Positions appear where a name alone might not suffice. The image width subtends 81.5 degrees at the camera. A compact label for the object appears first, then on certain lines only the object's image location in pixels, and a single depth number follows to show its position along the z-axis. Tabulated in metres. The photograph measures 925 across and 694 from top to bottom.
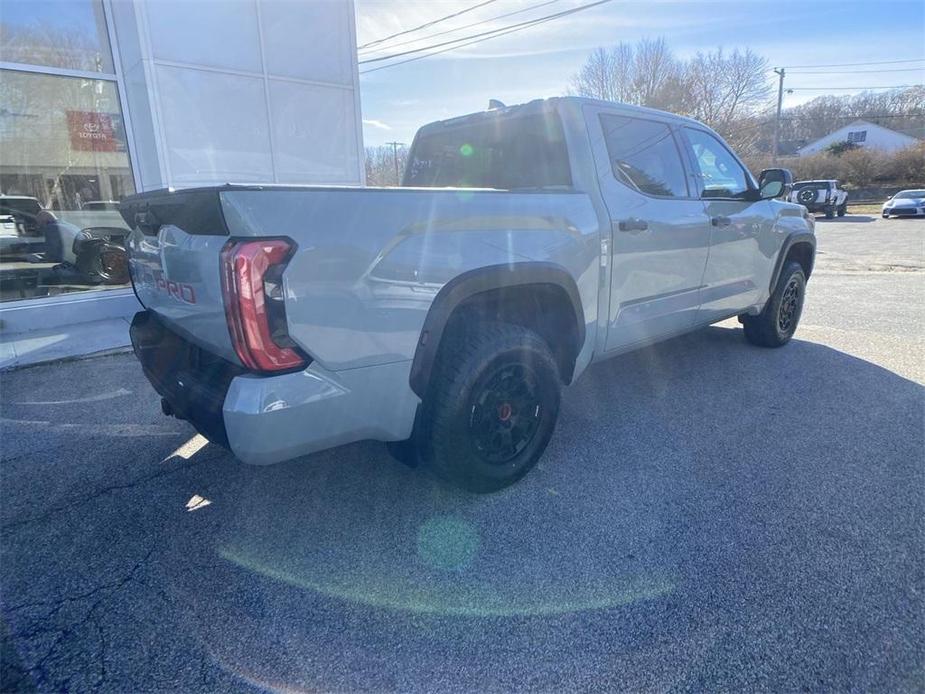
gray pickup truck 1.93
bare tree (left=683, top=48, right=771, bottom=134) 37.81
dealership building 6.58
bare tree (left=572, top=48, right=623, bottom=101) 35.12
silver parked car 25.97
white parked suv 28.91
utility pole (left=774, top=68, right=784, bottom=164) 46.45
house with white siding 61.94
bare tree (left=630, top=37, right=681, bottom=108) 34.84
